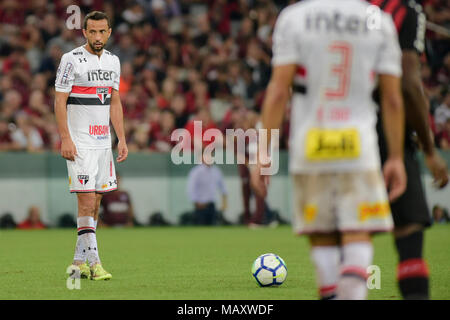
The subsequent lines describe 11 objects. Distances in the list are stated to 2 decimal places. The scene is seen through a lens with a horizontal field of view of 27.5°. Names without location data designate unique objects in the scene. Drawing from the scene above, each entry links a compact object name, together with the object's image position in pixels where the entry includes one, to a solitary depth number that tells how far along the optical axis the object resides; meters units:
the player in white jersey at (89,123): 8.98
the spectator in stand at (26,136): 19.27
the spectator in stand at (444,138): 21.11
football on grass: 8.30
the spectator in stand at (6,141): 19.36
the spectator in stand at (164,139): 20.52
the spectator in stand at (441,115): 21.47
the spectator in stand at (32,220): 19.34
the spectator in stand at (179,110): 20.88
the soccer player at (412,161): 5.70
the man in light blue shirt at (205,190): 19.89
